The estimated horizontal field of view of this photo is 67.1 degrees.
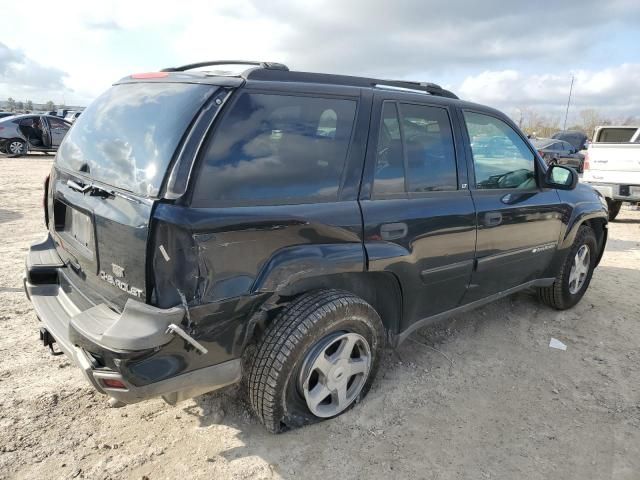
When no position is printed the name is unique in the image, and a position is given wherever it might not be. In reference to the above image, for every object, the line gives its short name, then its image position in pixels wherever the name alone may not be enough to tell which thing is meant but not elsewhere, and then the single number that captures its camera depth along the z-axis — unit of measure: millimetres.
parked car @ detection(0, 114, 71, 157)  15927
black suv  2078
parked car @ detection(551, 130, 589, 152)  23641
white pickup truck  8758
